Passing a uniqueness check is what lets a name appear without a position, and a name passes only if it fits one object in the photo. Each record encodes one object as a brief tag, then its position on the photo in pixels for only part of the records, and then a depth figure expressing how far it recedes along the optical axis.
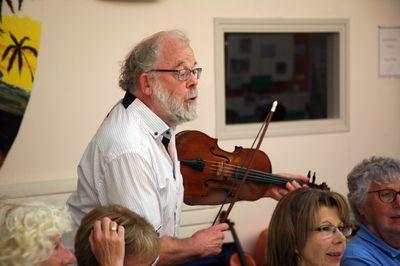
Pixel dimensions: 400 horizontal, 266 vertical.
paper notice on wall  9.27
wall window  8.29
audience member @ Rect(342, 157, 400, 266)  4.78
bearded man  4.12
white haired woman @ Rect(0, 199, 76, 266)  3.00
